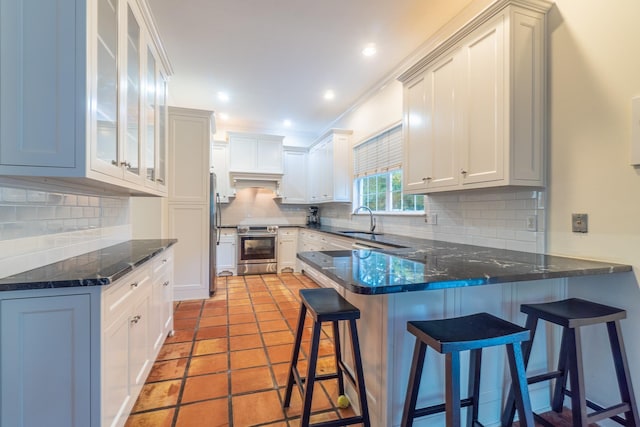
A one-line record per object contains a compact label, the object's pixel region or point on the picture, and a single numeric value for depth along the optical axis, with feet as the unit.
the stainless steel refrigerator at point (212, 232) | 12.63
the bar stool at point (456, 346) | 3.39
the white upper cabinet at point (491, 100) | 5.82
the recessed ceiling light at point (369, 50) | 9.68
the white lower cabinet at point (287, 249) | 17.30
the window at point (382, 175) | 11.20
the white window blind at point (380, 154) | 11.34
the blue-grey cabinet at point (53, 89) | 3.86
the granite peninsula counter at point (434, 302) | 4.10
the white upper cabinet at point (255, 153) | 17.31
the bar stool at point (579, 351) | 4.21
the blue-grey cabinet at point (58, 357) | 3.65
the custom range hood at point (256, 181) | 17.57
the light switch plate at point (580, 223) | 5.44
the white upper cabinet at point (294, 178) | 18.62
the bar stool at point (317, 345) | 4.41
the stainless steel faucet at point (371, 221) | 12.65
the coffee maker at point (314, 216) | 19.85
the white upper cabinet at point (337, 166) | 15.05
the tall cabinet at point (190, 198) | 12.03
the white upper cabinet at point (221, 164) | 17.60
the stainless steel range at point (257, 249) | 16.58
